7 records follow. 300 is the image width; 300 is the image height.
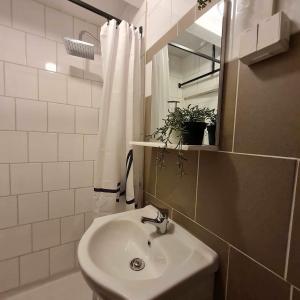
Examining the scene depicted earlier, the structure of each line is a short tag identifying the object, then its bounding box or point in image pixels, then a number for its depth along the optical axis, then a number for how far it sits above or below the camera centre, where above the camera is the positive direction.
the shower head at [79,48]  1.11 +0.54
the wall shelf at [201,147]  0.66 -0.03
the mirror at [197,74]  0.69 +0.29
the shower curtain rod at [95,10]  1.08 +0.77
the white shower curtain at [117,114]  1.16 +0.14
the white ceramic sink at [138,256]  0.54 -0.47
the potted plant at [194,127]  0.71 +0.05
